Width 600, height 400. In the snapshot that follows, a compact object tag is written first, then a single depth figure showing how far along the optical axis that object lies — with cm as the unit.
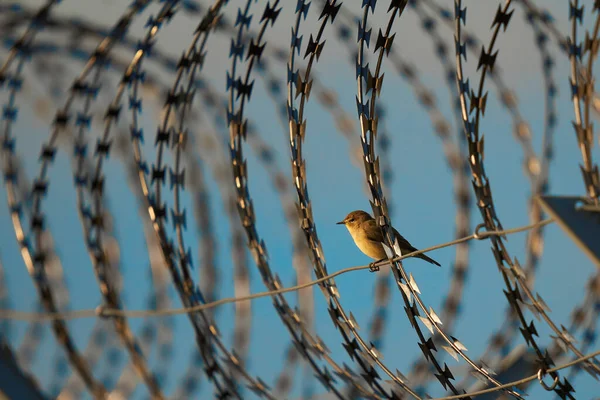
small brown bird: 1260
